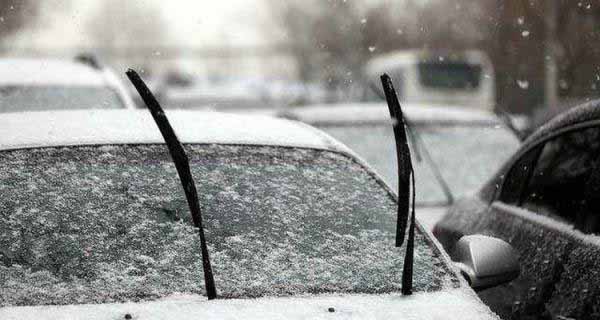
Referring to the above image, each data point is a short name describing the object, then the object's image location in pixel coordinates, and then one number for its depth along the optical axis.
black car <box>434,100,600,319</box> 6.48
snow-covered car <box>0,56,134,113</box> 13.12
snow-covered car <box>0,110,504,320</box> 5.43
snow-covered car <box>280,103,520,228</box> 11.96
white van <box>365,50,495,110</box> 51.37
